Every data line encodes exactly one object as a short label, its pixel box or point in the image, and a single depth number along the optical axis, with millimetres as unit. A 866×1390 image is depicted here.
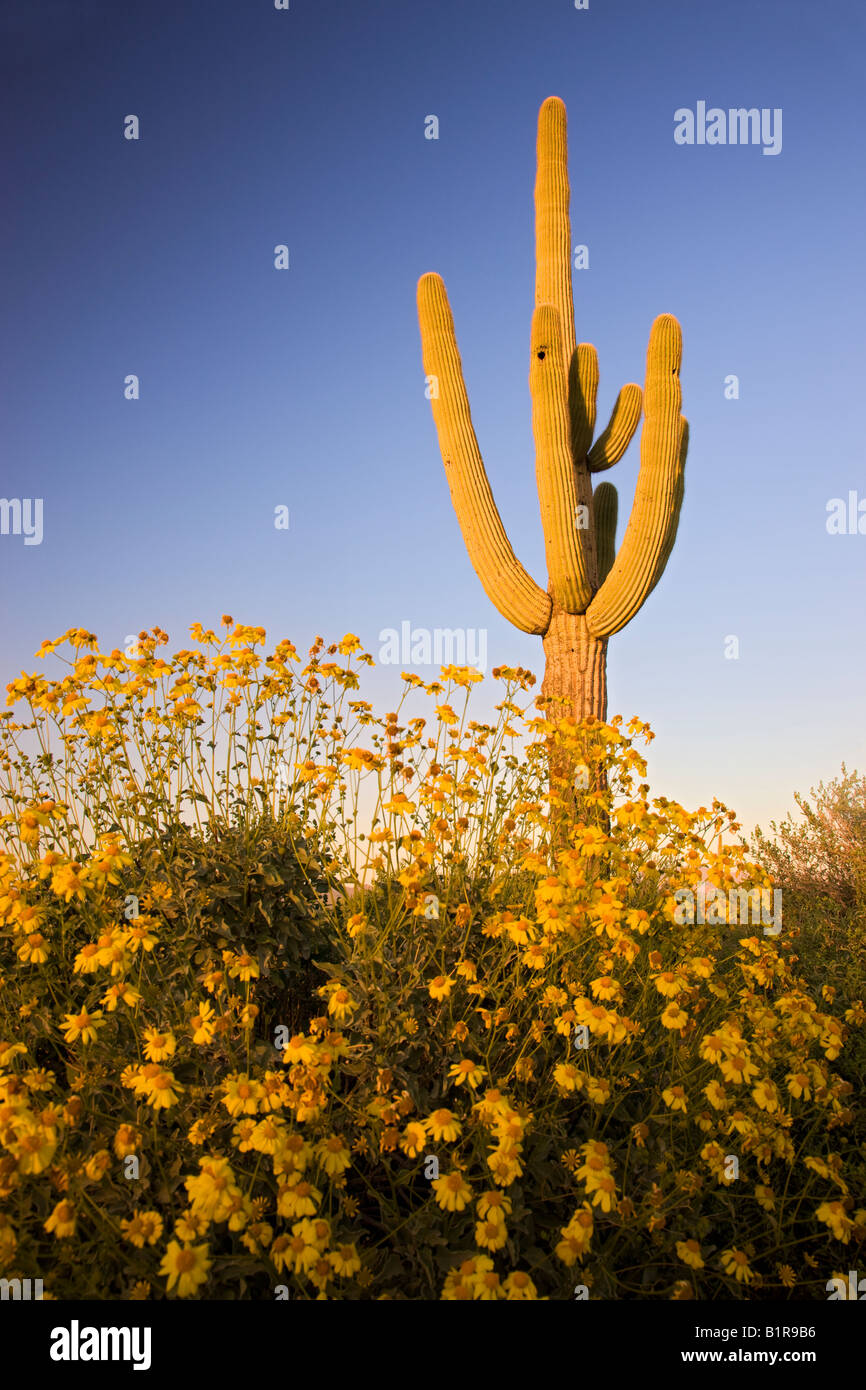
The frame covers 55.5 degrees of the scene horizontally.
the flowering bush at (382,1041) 2006
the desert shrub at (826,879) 5754
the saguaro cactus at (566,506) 7789
